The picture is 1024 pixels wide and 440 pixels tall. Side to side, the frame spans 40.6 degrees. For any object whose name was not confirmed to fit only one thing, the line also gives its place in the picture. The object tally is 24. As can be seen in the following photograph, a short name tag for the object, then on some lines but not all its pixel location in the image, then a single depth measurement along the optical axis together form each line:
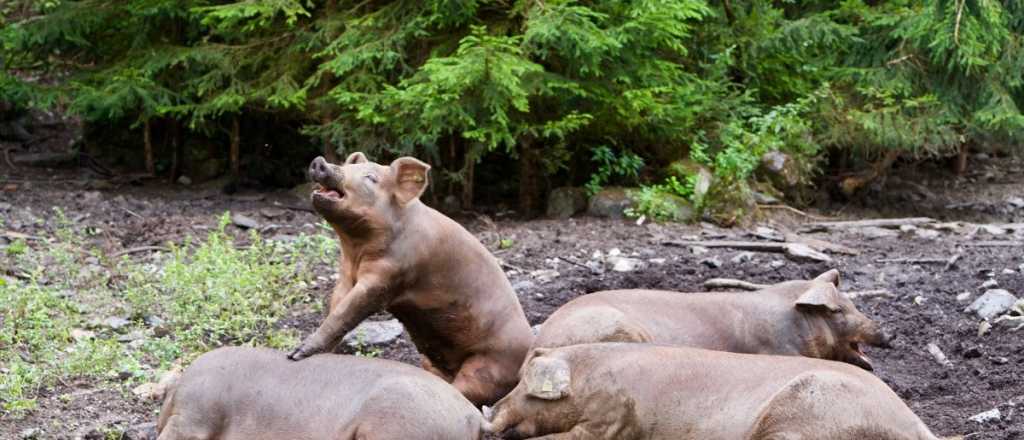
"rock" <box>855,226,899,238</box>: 12.83
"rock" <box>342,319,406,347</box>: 7.94
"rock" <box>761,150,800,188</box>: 14.74
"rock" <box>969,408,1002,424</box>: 6.16
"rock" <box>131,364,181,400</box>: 6.61
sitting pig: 6.22
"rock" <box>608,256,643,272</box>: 10.19
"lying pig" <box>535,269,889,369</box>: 6.67
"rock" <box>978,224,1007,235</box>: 13.03
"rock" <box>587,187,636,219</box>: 13.25
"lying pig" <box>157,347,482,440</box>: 5.30
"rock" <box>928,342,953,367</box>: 7.64
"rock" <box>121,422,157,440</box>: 6.03
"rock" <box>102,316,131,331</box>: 8.46
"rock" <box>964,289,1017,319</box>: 8.63
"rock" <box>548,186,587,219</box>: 13.66
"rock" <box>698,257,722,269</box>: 10.22
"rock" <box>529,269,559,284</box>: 9.87
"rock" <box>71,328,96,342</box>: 8.06
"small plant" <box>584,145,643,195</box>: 13.83
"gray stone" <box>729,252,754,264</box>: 10.57
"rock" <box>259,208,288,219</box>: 13.46
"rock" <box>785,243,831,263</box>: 10.79
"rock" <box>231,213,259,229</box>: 12.70
